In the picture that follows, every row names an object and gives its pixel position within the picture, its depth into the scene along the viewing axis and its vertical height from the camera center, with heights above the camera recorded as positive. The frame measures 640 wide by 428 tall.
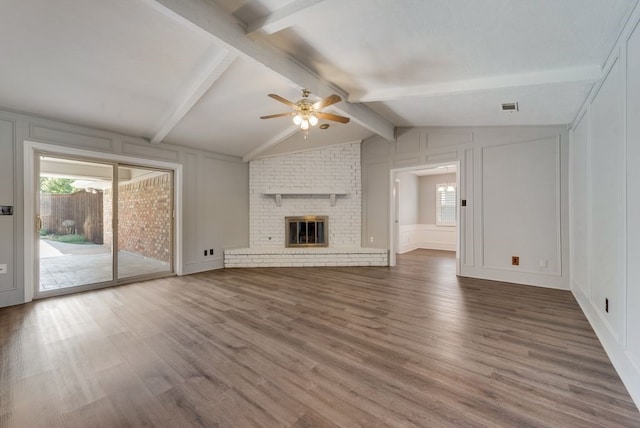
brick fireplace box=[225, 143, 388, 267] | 5.91 +0.44
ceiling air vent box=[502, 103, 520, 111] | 3.47 +1.42
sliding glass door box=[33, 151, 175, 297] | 3.71 -0.13
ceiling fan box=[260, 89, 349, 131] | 3.26 +1.28
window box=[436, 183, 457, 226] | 7.80 +0.24
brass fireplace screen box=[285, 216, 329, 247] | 6.01 -0.40
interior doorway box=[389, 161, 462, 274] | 7.59 +0.09
